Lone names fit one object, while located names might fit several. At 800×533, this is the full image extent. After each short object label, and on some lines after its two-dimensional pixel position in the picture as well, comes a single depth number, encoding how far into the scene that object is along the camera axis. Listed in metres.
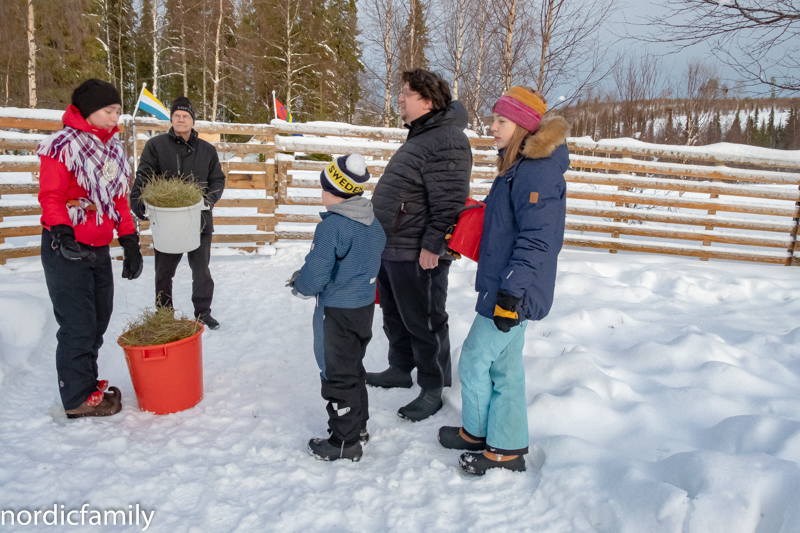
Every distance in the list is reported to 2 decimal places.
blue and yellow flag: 7.07
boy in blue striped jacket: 2.46
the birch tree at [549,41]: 8.54
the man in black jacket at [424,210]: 2.84
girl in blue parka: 2.13
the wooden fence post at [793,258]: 8.14
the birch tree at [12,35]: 18.09
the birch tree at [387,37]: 15.48
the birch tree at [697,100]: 19.59
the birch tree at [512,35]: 9.22
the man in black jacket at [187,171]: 4.21
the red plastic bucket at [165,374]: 2.89
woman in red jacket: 2.74
